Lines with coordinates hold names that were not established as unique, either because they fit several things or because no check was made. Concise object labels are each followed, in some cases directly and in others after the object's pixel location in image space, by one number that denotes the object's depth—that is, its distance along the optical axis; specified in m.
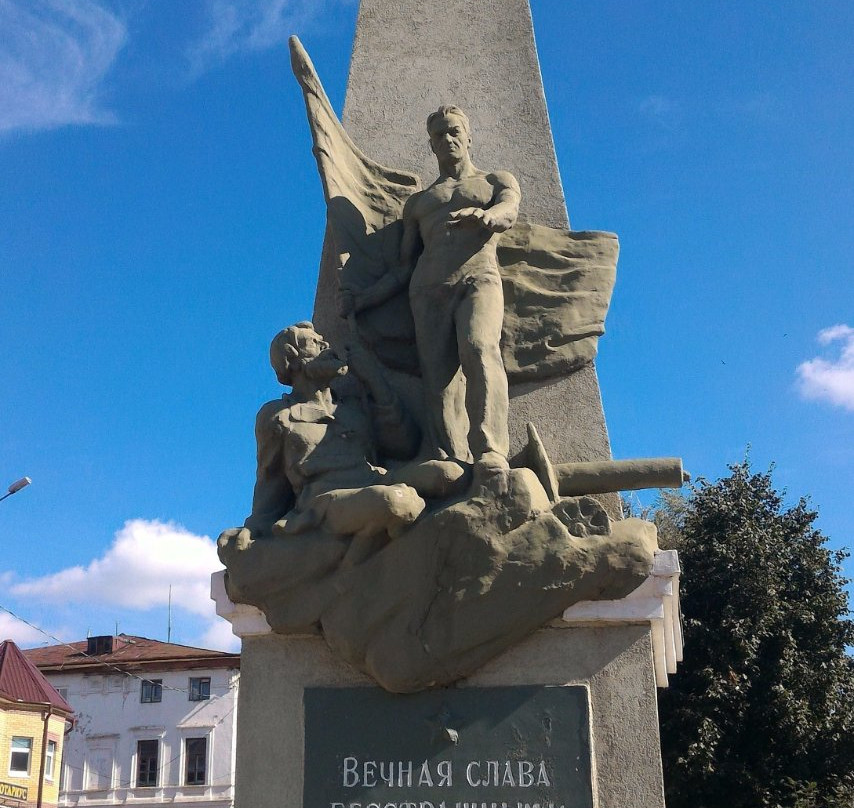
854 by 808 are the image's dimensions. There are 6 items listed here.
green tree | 11.80
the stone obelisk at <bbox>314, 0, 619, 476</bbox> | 5.93
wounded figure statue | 4.30
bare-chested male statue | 4.89
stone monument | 4.31
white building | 32.22
